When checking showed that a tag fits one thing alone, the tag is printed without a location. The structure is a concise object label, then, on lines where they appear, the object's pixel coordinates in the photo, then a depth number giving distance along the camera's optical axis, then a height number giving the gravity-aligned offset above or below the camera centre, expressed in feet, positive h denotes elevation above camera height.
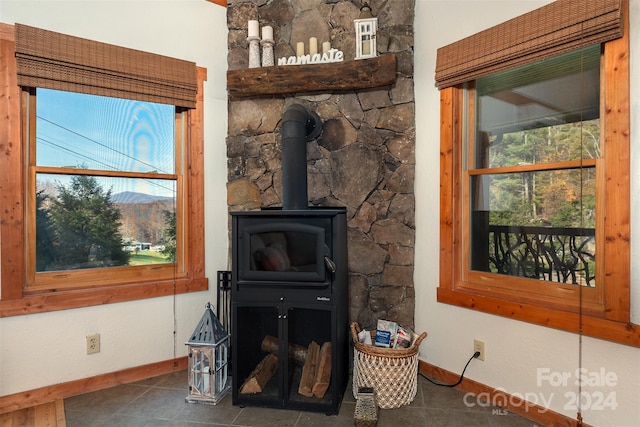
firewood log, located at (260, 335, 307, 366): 7.25 -2.74
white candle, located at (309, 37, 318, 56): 8.99 +4.01
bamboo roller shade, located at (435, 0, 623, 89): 5.71 +3.01
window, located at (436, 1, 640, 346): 5.74 +0.42
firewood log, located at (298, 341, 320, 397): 7.19 -3.10
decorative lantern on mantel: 8.59 +4.04
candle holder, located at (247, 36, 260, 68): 9.25 +3.96
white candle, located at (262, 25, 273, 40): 9.22 +4.43
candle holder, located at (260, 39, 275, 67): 9.23 +3.94
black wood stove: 6.86 -1.86
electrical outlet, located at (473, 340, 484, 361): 7.48 -2.78
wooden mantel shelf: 8.39 +3.14
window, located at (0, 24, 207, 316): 7.24 +0.75
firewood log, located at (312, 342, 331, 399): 7.04 -3.15
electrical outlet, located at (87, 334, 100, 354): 7.88 -2.81
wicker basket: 7.00 -3.09
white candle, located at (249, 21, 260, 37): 9.21 +4.52
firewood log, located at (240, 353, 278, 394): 7.20 -3.25
